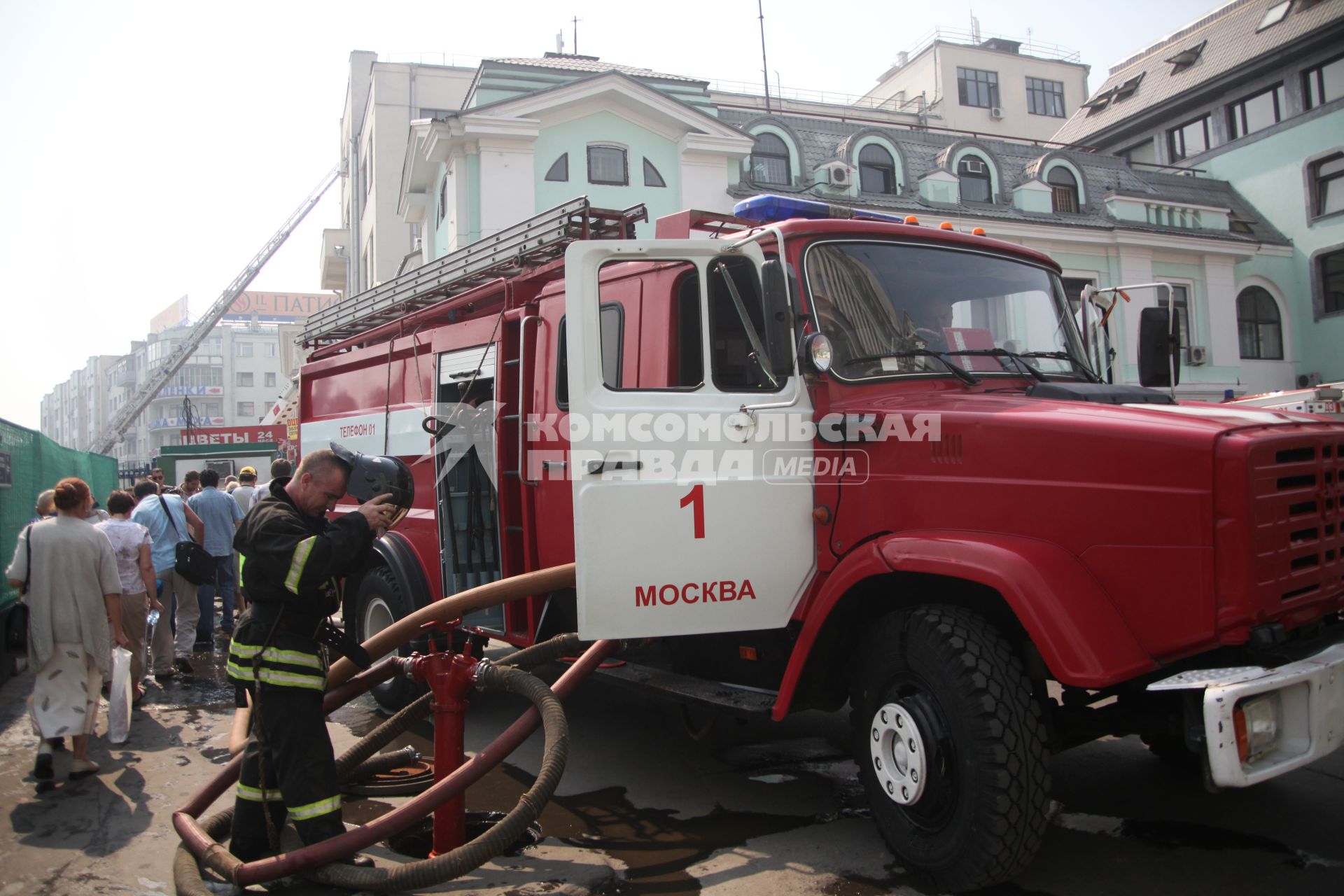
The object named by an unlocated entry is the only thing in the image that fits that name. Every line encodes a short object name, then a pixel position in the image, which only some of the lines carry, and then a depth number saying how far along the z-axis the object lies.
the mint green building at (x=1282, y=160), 24.50
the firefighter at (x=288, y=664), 3.92
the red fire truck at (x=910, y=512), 3.13
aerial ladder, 48.66
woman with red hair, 5.43
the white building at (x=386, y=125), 30.84
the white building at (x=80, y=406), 110.06
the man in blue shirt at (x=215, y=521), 9.30
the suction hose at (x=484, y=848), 3.61
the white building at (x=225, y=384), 83.62
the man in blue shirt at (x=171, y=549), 8.63
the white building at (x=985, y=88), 39.88
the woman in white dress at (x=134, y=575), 7.21
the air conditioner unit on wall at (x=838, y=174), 20.31
